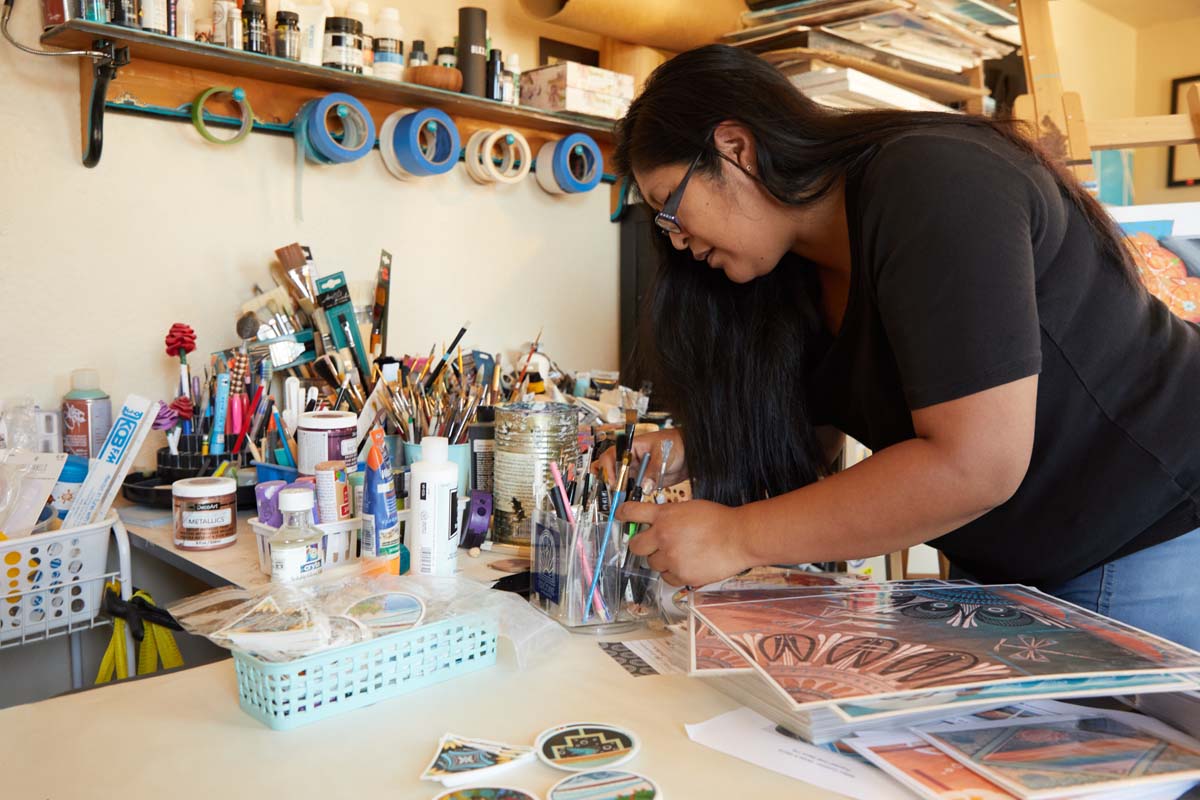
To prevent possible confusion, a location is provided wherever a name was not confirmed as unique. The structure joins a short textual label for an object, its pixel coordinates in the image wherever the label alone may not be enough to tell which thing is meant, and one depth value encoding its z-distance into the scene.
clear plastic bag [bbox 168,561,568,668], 0.75
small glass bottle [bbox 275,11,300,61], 1.52
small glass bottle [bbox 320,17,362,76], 1.58
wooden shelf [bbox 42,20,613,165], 1.38
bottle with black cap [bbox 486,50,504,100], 1.80
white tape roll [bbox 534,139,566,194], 2.00
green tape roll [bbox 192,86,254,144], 1.51
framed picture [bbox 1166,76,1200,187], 3.38
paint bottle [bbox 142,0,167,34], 1.37
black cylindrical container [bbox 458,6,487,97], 1.76
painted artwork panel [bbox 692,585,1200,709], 0.65
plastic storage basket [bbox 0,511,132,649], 1.06
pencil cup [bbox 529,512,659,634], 0.95
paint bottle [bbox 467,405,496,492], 1.30
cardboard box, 1.87
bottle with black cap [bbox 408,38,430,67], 1.72
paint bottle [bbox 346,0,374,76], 1.62
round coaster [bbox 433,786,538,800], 0.61
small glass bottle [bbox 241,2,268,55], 1.49
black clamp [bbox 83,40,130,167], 1.36
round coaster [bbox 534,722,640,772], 0.66
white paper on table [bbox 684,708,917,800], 0.62
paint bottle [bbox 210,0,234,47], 1.47
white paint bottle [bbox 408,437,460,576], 1.03
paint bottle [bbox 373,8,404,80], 1.67
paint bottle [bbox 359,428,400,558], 1.03
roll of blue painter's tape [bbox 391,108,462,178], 1.72
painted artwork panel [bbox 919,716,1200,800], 0.59
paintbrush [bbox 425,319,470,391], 1.45
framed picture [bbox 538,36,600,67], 2.02
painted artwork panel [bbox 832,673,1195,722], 0.61
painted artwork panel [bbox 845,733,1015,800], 0.59
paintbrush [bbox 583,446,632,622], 0.95
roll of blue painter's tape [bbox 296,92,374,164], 1.59
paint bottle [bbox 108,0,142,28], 1.35
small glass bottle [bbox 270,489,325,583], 0.92
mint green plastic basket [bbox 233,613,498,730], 0.71
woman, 0.75
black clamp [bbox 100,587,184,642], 1.14
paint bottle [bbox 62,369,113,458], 1.40
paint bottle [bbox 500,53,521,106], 1.83
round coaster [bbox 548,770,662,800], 0.61
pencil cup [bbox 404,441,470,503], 1.25
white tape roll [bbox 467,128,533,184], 1.86
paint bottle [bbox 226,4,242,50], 1.47
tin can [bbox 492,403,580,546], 1.22
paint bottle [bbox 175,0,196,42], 1.41
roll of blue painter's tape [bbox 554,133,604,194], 1.98
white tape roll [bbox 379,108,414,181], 1.76
